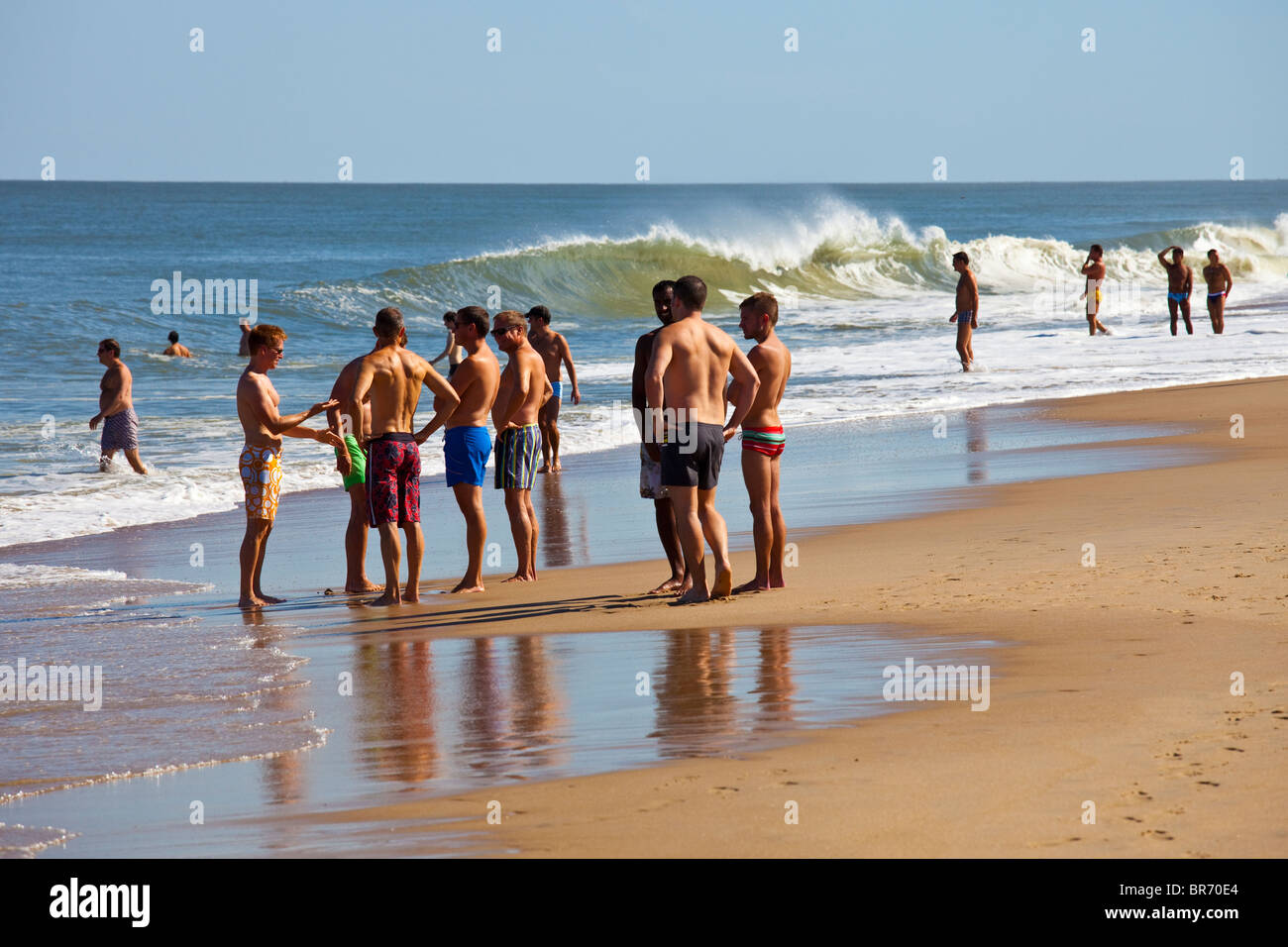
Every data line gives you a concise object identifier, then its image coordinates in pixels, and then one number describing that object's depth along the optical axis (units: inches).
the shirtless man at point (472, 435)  309.1
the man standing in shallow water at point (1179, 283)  924.4
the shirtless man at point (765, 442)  279.9
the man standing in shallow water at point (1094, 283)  986.7
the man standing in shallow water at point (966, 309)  764.0
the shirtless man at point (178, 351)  916.0
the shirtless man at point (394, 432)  301.3
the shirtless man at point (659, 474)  287.7
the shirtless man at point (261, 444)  297.1
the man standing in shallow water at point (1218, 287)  932.6
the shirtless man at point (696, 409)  267.6
